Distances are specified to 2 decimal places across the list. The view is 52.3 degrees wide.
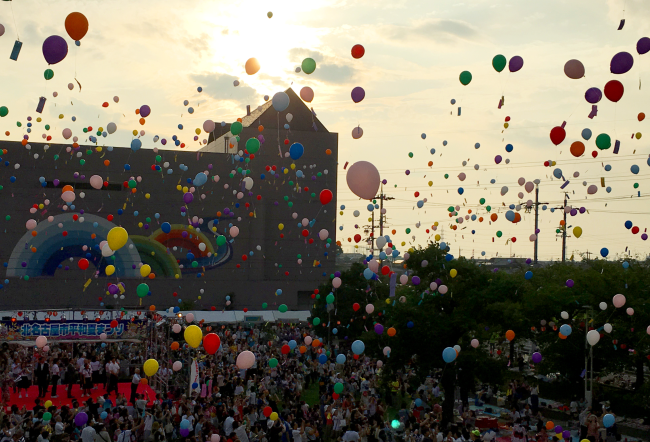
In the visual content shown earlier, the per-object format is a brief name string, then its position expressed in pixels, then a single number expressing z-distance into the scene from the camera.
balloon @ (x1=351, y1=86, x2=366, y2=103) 14.79
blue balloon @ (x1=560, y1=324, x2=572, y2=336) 17.48
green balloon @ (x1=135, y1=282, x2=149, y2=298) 19.58
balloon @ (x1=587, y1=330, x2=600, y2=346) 16.06
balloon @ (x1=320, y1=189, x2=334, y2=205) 15.75
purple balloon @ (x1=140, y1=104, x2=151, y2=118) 20.55
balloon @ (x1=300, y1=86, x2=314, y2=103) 15.34
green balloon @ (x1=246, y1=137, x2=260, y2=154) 18.02
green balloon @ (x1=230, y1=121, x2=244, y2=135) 17.95
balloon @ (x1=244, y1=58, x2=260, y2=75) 15.21
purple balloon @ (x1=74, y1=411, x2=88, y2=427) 12.66
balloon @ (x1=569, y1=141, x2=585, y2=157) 13.77
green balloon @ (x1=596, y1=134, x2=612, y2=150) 13.16
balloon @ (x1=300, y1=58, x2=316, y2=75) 14.52
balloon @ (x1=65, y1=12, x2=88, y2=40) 10.64
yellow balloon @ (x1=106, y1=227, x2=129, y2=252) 12.91
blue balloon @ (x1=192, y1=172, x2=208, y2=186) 18.72
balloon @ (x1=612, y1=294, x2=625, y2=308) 16.31
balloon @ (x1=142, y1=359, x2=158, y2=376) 13.62
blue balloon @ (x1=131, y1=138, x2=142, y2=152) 22.93
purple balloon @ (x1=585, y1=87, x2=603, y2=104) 12.98
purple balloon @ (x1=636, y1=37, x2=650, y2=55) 11.09
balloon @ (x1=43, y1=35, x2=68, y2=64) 10.85
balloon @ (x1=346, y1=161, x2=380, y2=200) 12.25
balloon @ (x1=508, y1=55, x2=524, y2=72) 13.84
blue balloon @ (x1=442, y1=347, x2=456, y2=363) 14.86
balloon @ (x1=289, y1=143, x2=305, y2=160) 14.80
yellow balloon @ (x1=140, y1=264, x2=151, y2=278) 17.27
